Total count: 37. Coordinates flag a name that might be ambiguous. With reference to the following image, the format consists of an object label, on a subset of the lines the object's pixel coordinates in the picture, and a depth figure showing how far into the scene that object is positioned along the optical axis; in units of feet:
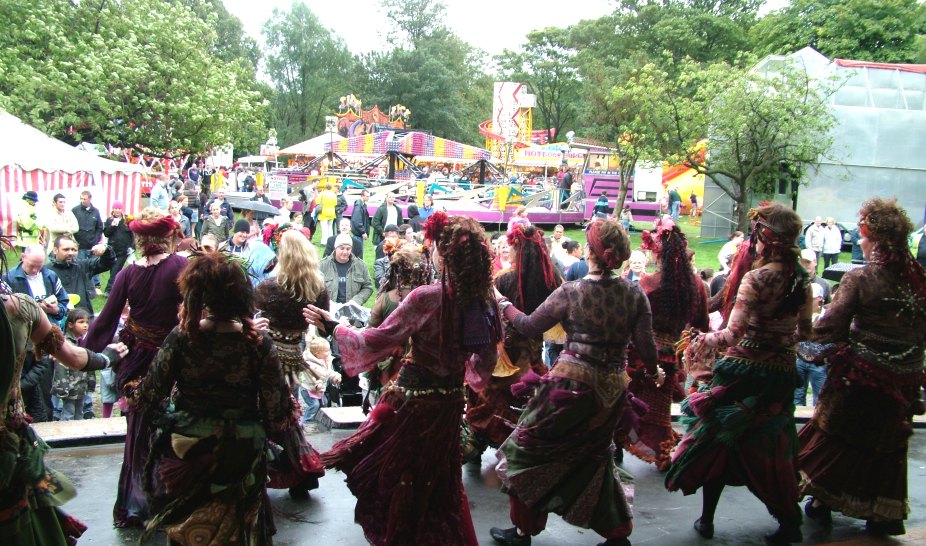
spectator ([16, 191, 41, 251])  40.05
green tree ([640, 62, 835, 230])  72.54
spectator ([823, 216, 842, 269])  62.05
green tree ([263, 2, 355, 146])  205.98
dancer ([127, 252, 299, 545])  12.57
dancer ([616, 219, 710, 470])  19.71
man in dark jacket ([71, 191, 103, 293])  42.37
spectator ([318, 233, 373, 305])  28.45
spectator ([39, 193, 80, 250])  39.29
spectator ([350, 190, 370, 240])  54.67
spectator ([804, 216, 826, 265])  62.20
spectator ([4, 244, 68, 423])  21.30
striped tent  49.55
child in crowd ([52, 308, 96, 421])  22.89
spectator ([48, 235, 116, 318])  30.07
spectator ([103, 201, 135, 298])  42.63
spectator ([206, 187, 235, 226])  53.97
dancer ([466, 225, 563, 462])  19.49
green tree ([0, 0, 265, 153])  60.03
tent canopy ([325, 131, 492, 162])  123.54
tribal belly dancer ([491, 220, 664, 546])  14.66
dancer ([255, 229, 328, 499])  16.90
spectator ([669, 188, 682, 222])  91.93
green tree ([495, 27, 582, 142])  177.68
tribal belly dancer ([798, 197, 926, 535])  16.21
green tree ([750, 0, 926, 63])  111.65
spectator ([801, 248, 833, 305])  25.96
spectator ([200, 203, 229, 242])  42.60
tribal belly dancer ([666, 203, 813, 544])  15.48
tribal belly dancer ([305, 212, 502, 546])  13.98
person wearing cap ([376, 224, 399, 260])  41.22
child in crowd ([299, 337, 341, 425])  18.40
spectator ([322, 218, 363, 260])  39.47
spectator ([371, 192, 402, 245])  54.07
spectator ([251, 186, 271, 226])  65.42
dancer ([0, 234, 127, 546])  10.82
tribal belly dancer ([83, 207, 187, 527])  15.53
